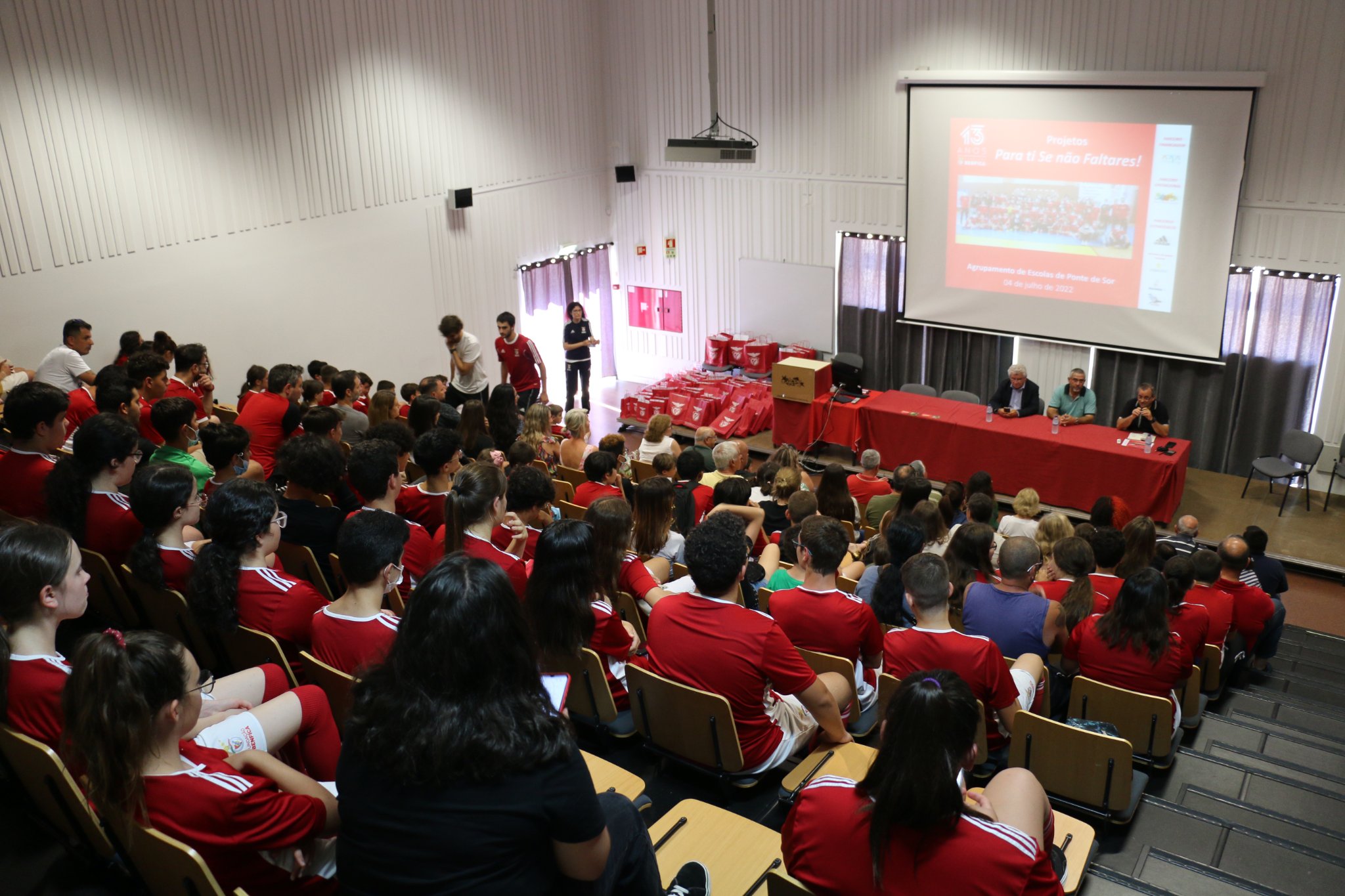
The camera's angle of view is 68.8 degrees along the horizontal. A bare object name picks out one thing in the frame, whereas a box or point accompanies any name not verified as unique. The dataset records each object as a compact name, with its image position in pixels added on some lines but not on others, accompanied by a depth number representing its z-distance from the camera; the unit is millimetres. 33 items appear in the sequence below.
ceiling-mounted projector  10258
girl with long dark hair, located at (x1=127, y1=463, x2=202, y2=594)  3738
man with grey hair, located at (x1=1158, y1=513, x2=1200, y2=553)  7105
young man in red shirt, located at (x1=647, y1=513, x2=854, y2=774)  3217
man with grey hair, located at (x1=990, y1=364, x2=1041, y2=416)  9953
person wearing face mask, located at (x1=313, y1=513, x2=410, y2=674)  3156
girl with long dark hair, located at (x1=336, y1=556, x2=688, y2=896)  1727
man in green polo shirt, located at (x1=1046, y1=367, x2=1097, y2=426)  9766
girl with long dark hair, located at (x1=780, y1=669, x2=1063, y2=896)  2086
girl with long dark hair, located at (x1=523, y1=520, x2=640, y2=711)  3531
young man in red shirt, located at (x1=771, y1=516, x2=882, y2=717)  3830
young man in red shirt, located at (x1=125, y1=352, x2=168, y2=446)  6863
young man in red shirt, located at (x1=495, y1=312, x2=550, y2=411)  10273
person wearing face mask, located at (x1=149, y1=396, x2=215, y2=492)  5332
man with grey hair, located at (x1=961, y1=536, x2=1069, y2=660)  4289
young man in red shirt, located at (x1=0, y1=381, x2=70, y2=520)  4699
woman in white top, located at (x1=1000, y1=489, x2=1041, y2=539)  6945
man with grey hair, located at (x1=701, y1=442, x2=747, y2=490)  7082
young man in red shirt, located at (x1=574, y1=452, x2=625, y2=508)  5980
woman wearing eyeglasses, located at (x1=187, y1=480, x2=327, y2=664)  3455
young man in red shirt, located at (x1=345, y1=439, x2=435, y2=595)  4355
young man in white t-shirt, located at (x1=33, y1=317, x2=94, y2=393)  7504
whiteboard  12500
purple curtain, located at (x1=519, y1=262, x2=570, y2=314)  12914
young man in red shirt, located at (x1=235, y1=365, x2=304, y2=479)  6809
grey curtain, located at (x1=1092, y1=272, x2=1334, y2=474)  9438
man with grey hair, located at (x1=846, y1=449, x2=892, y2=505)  7633
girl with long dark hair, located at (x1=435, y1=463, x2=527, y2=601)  4043
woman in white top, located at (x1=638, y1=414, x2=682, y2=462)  7969
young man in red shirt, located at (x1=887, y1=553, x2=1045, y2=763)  3510
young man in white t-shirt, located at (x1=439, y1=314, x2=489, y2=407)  9719
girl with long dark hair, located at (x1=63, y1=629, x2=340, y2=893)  2158
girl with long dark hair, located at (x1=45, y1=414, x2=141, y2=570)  4219
